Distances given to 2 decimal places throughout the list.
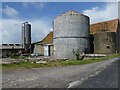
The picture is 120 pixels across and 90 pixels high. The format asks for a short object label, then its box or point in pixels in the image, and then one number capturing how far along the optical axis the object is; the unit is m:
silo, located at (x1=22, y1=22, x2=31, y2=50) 23.29
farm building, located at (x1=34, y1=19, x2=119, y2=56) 15.98
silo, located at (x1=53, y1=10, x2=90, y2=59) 14.67
